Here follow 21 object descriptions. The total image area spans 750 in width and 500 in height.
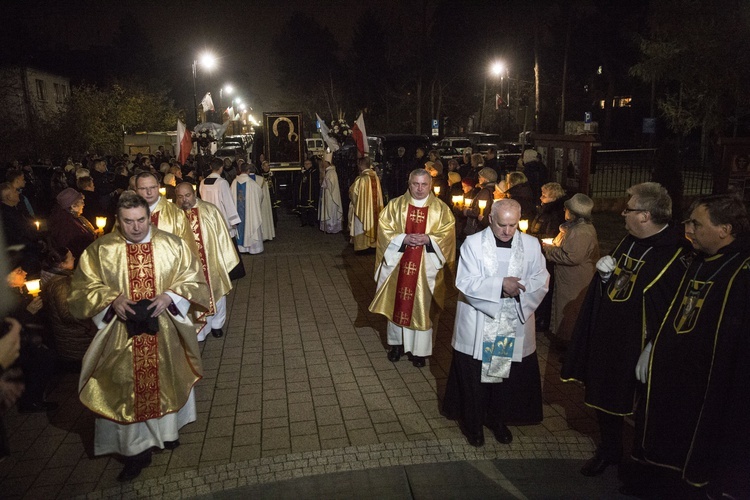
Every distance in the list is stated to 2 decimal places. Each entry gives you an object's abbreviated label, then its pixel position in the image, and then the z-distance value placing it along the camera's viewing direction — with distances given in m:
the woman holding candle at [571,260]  6.43
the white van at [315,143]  30.95
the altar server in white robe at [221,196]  10.28
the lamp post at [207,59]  23.53
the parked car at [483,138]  34.27
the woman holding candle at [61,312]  6.05
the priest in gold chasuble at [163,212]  6.26
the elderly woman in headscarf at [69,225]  7.72
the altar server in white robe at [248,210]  12.69
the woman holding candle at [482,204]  8.32
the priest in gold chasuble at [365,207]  11.01
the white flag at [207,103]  20.98
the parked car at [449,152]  29.29
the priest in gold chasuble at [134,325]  4.43
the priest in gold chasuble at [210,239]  7.14
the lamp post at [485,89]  34.09
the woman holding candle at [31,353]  5.47
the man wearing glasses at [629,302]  4.10
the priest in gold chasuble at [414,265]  6.54
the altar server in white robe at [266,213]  13.74
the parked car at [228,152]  25.95
